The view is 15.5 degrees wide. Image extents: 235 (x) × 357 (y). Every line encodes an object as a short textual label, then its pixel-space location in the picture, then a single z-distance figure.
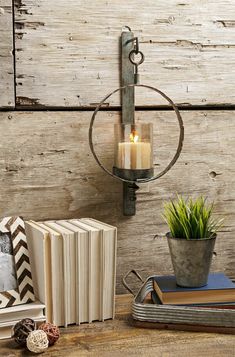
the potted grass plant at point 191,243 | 1.98
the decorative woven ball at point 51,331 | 1.83
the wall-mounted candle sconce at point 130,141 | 2.08
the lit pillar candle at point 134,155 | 2.08
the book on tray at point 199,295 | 1.96
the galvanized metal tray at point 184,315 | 1.91
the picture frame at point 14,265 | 1.92
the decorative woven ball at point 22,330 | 1.82
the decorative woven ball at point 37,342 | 1.79
